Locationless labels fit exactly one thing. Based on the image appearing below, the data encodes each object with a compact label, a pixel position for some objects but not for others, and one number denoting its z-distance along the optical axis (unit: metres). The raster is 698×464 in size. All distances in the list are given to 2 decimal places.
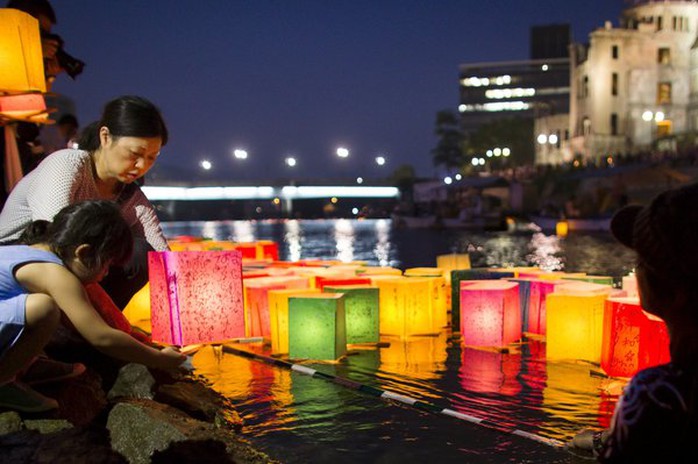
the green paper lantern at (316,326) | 4.50
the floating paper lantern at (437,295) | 5.48
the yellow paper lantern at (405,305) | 5.28
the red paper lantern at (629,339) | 3.78
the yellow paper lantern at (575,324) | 4.50
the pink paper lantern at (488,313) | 4.92
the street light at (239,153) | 37.12
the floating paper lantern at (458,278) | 5.73
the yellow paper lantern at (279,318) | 4.72
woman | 2.93
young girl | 2.24
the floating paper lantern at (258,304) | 5.11
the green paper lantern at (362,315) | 5.01
